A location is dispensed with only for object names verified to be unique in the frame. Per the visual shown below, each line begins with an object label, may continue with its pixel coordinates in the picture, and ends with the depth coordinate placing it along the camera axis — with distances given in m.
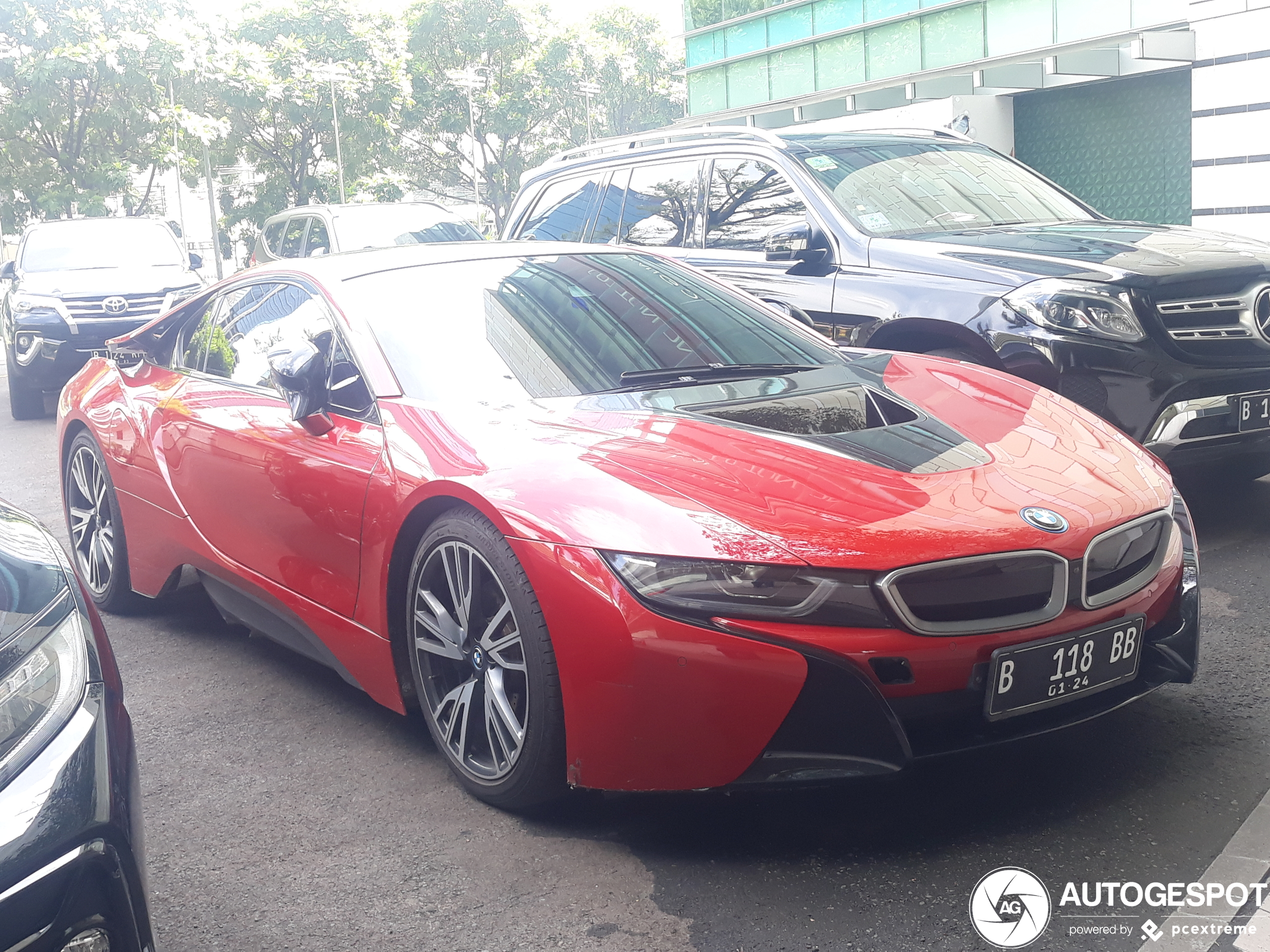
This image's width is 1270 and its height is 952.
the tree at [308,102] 37.97
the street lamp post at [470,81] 44.03
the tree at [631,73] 52.50
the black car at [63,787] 1.72
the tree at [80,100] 28.97
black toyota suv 12.35
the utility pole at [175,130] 31.14
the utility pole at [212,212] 33.84
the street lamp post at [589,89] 48.38
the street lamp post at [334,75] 38.19
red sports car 2.60
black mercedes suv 4.95
